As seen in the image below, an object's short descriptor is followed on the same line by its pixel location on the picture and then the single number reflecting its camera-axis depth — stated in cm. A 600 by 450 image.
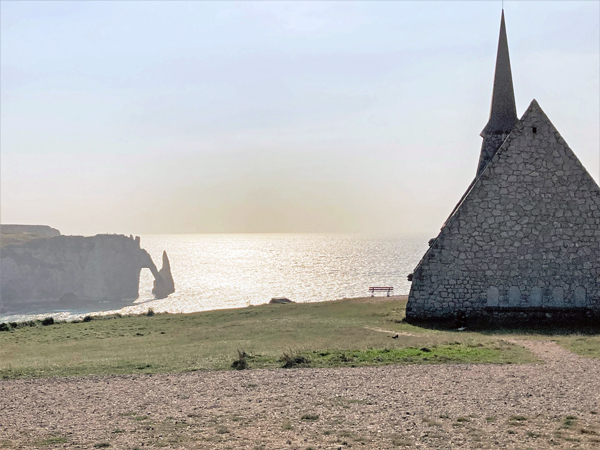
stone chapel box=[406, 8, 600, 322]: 2342
